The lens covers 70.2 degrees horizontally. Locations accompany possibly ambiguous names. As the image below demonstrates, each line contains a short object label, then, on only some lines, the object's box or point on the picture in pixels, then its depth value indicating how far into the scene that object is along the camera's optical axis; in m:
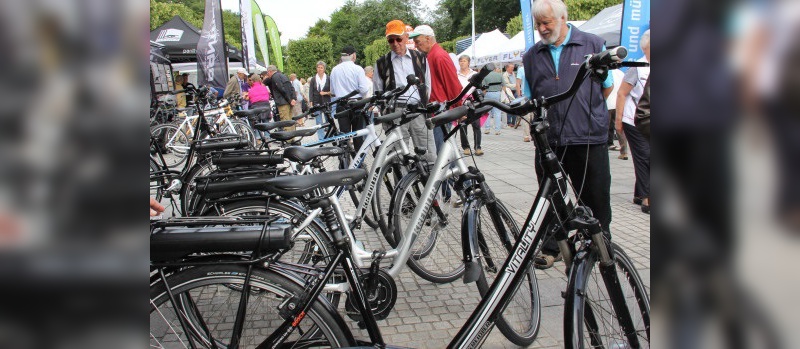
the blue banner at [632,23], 7.39
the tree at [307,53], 54.25
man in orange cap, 6.61
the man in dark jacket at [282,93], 13.49
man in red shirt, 6.63
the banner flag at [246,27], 11.75
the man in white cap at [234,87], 15.37
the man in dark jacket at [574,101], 3.59
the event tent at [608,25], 11.91
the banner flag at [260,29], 15.53
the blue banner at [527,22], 9.43
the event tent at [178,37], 18.52
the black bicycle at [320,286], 1.91
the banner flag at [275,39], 17.15
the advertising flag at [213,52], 8.43
